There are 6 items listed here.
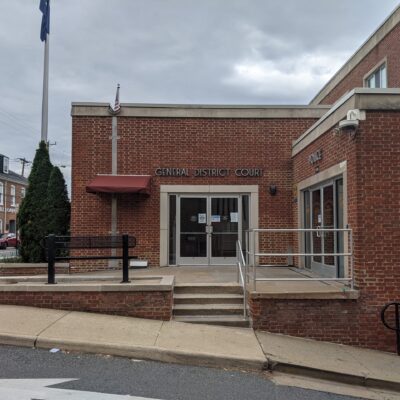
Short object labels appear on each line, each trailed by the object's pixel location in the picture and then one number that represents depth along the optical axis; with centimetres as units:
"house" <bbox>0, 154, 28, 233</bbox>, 4822
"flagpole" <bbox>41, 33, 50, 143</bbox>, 1567
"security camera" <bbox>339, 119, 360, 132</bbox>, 770
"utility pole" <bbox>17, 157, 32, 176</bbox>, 6137
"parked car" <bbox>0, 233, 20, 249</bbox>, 3688
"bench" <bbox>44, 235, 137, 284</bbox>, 786
